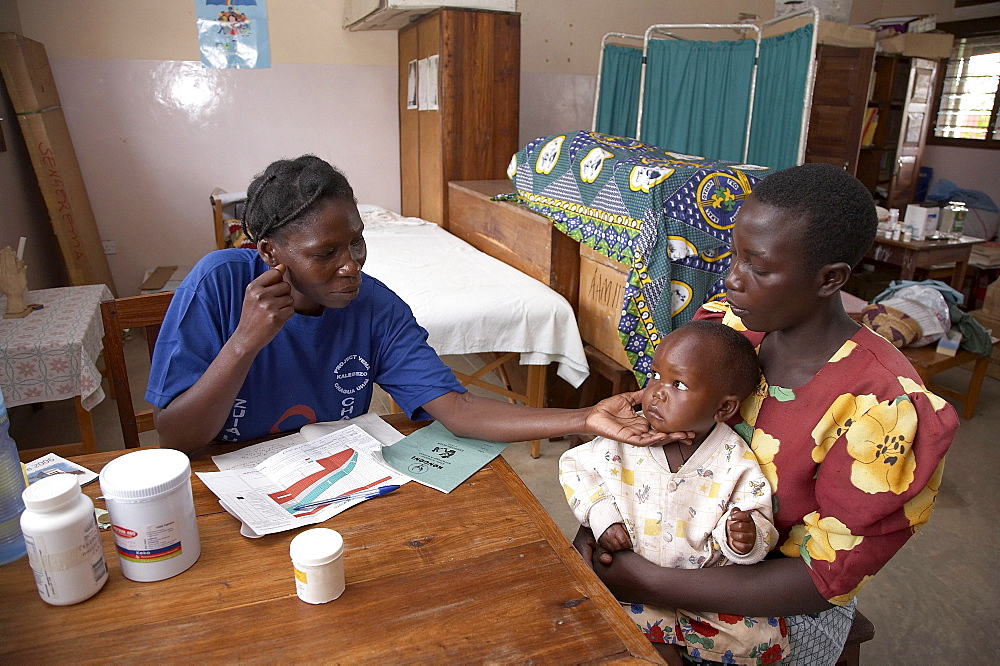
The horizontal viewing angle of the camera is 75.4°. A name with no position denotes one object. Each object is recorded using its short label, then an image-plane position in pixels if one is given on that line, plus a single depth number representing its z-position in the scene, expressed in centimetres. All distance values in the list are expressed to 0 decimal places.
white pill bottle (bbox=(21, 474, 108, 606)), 81
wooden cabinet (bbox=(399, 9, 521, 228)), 400
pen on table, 112
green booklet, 124
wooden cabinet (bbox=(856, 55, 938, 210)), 595
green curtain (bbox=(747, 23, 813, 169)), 363
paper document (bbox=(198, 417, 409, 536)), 108
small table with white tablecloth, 243
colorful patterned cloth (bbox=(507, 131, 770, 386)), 238
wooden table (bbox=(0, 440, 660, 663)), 82
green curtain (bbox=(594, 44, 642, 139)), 470
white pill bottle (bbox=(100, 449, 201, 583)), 86
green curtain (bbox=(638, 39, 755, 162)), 416
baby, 120
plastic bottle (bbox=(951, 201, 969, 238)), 464
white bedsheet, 266
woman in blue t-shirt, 123
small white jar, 87
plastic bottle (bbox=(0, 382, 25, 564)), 95
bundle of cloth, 334
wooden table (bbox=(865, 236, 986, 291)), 434
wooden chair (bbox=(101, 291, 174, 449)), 155
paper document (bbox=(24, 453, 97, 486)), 120
